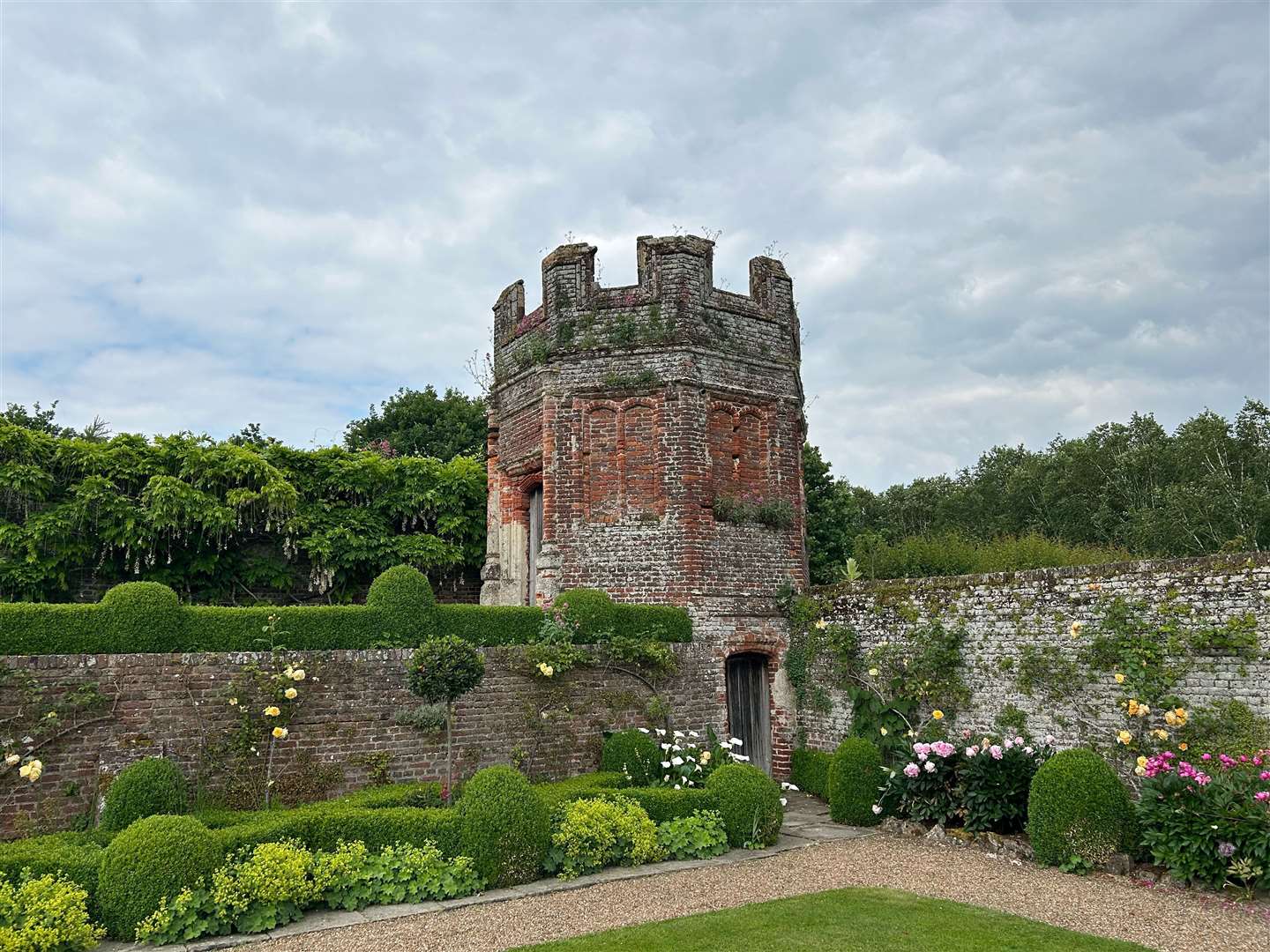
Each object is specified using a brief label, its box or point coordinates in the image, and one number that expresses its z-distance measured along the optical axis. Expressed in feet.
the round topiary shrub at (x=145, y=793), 25.66
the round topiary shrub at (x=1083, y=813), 27.32
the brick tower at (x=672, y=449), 43.34
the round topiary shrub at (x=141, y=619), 29.66
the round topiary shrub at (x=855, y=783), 35.87
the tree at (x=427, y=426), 90.94
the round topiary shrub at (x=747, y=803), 31.53
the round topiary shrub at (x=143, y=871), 22.27
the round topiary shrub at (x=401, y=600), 34.96
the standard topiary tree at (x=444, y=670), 31.35
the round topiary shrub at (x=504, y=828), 26.50
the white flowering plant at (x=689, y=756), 35.22
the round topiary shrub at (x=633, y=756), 35.68
